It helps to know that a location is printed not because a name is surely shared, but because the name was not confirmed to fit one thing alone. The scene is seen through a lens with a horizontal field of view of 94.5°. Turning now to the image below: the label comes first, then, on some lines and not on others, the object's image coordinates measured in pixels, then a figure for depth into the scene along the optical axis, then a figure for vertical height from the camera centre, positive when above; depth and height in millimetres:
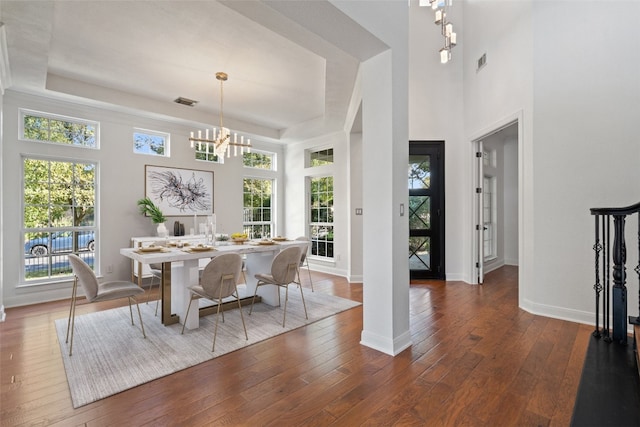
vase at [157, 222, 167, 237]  4781 -255
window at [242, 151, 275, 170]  6534 +1224
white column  2477 +66
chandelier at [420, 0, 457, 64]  4004 +2505
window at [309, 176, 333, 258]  6230 -65
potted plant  4845 +56
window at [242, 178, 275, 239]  6562 +147
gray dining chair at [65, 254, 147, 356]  2549 -655
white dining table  2801 -594
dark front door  5051 +55
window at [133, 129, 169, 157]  4997 +1259
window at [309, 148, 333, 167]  6256 +1217
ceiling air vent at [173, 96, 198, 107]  4840 +1890
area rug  2088 -1163
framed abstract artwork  5090 +449
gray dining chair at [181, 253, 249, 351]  2617 -582
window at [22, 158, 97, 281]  4090 +1
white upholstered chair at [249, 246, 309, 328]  3148 -584
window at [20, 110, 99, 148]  4098 +1255
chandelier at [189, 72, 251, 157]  3930 +982
